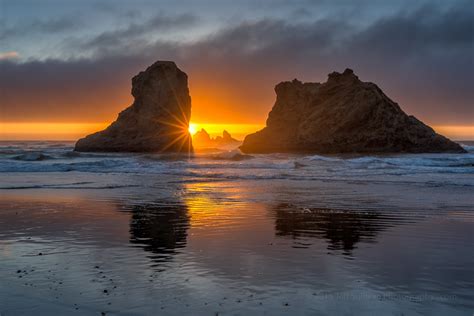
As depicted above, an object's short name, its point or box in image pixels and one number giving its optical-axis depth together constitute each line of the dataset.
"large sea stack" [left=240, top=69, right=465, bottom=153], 69.62
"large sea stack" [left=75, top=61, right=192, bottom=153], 70.75
